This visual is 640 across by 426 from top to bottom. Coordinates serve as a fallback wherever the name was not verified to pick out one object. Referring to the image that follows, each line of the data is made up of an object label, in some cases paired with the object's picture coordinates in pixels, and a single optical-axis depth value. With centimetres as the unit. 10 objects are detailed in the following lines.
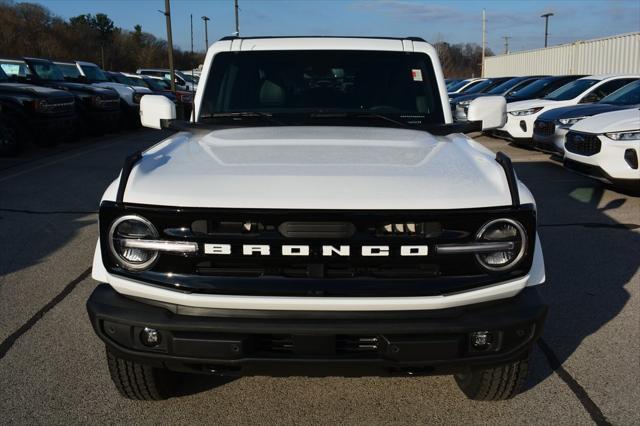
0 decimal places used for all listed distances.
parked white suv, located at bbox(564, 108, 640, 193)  735
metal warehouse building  2284
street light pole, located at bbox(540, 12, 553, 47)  6666
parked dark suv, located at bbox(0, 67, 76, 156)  1166
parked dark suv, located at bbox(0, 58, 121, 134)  1446
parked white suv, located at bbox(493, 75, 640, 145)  1259
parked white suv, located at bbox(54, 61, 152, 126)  1748
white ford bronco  240
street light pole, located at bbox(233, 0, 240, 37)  5015
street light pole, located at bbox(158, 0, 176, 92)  2706
